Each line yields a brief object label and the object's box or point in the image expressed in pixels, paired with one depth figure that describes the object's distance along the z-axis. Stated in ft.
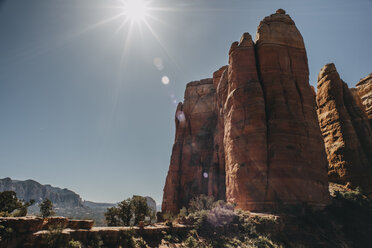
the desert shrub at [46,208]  106.42
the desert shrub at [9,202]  106.63
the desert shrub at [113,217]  111.65
